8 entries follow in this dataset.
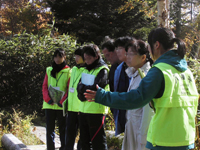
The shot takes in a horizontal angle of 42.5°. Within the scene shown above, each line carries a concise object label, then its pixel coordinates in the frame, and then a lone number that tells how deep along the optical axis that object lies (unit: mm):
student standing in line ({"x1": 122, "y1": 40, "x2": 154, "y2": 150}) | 2873
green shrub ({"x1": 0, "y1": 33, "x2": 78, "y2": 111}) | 8562
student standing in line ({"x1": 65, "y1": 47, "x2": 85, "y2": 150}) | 4816
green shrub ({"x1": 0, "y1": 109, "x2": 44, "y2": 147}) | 6463
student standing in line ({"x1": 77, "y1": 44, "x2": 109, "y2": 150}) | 4129
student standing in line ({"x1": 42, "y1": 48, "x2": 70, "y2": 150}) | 5238
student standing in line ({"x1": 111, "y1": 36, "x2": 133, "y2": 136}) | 3494
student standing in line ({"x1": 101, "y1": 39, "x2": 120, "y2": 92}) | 4176
